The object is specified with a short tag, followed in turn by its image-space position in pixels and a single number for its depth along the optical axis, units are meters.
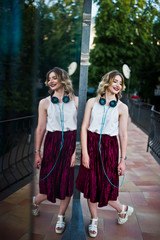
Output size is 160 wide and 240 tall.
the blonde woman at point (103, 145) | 1.42
